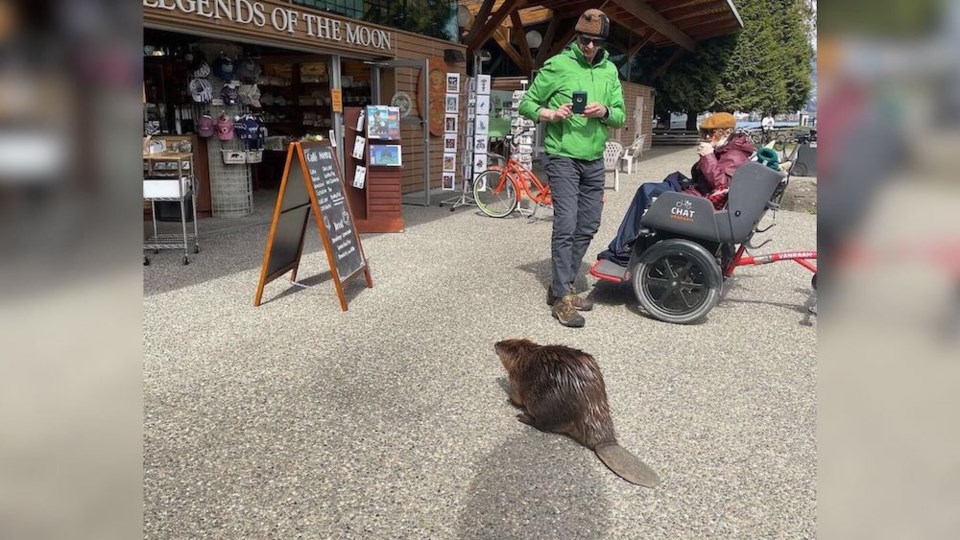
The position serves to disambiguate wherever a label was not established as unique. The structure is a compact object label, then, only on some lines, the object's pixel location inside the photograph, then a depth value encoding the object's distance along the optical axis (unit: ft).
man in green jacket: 14.51
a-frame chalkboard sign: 15.60
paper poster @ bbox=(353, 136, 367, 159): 24.34
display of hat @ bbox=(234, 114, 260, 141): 28.09
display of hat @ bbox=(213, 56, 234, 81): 27.07
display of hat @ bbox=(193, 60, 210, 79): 26.71
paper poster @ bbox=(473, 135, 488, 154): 35.63
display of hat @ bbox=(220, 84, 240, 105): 27.58
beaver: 9.16
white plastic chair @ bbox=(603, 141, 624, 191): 41.68
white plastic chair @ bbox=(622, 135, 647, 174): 48.02
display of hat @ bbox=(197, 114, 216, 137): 27.04
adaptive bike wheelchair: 13.33
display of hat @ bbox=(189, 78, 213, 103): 26.32
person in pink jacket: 14.71
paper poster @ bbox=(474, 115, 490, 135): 35.50
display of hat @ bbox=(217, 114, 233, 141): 27.45
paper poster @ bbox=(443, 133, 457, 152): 35.24
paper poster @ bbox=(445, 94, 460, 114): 35.29
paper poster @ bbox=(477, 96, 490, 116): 35.14
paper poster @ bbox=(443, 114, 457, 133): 35.32
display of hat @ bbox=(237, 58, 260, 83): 28.19
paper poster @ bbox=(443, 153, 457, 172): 35.40
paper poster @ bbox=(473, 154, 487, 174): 35.76
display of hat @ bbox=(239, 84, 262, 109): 28.48
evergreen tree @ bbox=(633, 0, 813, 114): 92.73
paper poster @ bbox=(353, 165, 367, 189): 24.68
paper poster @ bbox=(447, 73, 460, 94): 34.47
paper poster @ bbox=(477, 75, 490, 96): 34.86
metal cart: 20.22
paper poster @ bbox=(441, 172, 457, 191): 35.63
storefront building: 24.75
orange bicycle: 30.19
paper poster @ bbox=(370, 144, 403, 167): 24.34
